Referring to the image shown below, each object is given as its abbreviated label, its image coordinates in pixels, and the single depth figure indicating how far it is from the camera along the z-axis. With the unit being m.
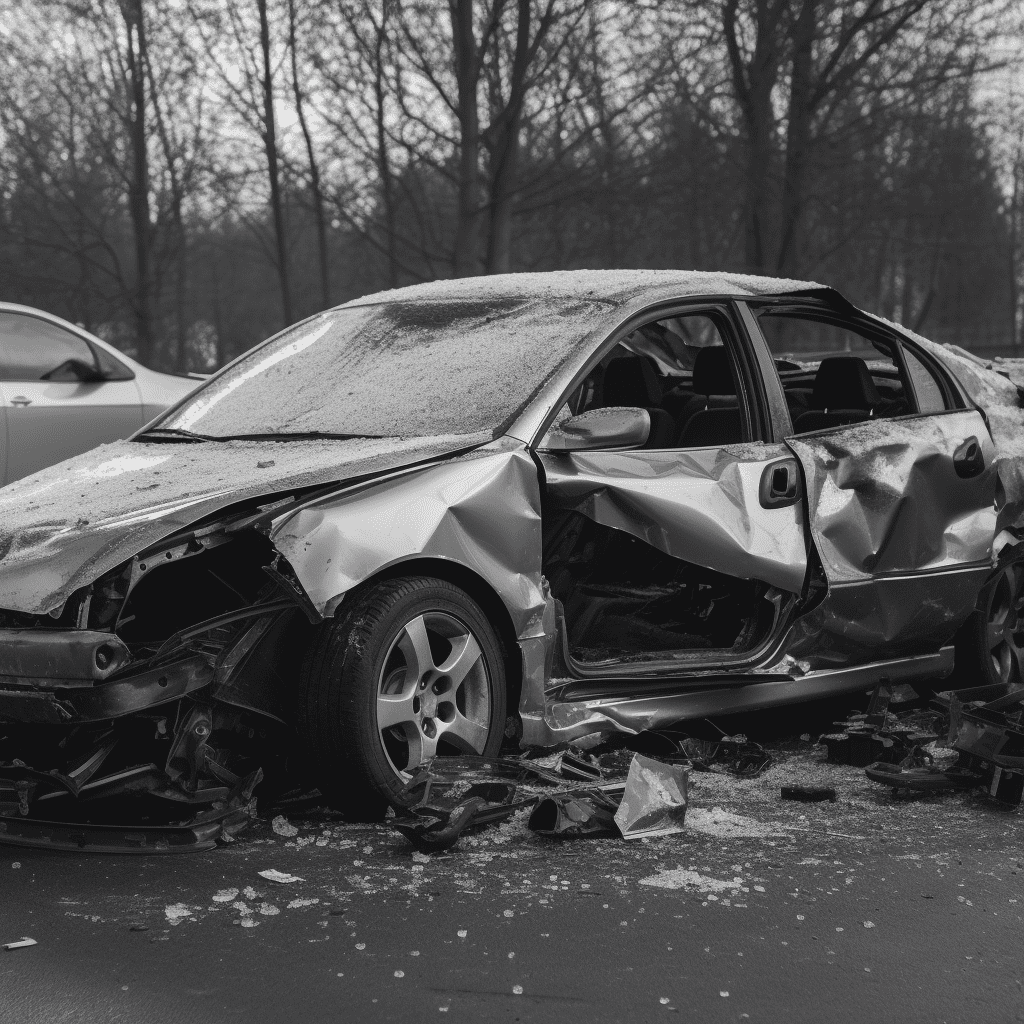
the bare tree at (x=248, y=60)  17.75
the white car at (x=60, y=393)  9.19
